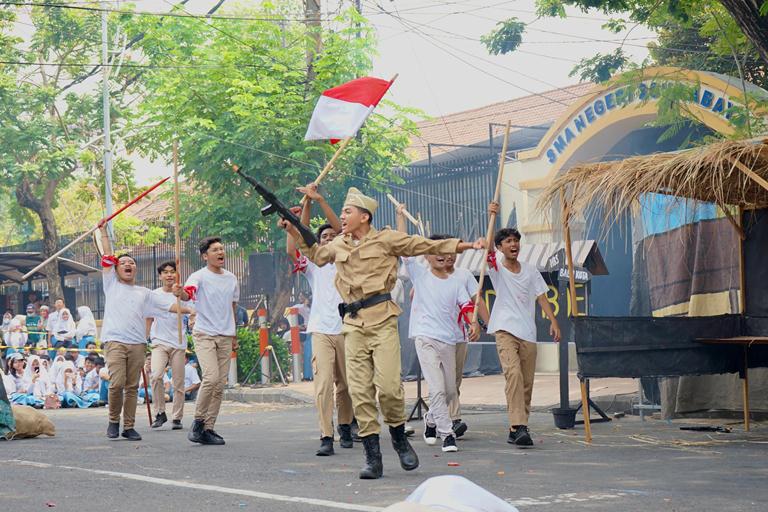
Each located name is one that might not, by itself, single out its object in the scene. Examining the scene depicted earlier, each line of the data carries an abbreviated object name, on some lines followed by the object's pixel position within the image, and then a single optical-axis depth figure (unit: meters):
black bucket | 12.13
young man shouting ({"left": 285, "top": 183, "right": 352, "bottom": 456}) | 10.11
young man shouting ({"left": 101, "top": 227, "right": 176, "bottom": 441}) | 11.88
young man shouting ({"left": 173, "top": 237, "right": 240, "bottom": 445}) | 11.05
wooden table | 10.70
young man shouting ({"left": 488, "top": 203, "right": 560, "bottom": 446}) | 10.39
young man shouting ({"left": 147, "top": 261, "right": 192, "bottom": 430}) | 14.16
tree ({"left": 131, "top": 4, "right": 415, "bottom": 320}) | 23.66
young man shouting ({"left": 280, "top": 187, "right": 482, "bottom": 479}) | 8.39
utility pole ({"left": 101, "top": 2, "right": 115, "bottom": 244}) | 33.62
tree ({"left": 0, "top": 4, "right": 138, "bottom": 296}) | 33.56
